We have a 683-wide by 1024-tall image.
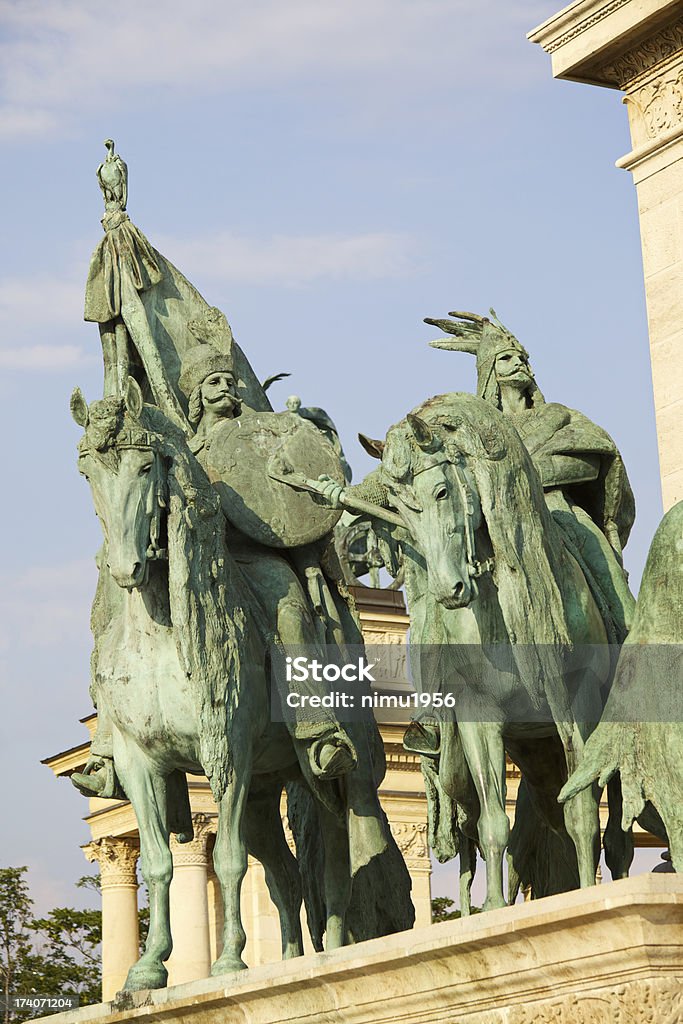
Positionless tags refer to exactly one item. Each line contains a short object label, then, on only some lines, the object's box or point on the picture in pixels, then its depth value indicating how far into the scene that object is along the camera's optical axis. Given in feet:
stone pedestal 31.32
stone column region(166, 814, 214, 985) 97.30
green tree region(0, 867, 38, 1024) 129.59
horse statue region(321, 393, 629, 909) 37.91
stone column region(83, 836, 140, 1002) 107.04
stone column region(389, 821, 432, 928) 98.89
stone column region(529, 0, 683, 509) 48.57
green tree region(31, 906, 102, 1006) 129.70
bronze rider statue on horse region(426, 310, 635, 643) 43.06
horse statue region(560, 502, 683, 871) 36.70
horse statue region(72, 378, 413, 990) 40.52
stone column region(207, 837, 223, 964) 108.27
